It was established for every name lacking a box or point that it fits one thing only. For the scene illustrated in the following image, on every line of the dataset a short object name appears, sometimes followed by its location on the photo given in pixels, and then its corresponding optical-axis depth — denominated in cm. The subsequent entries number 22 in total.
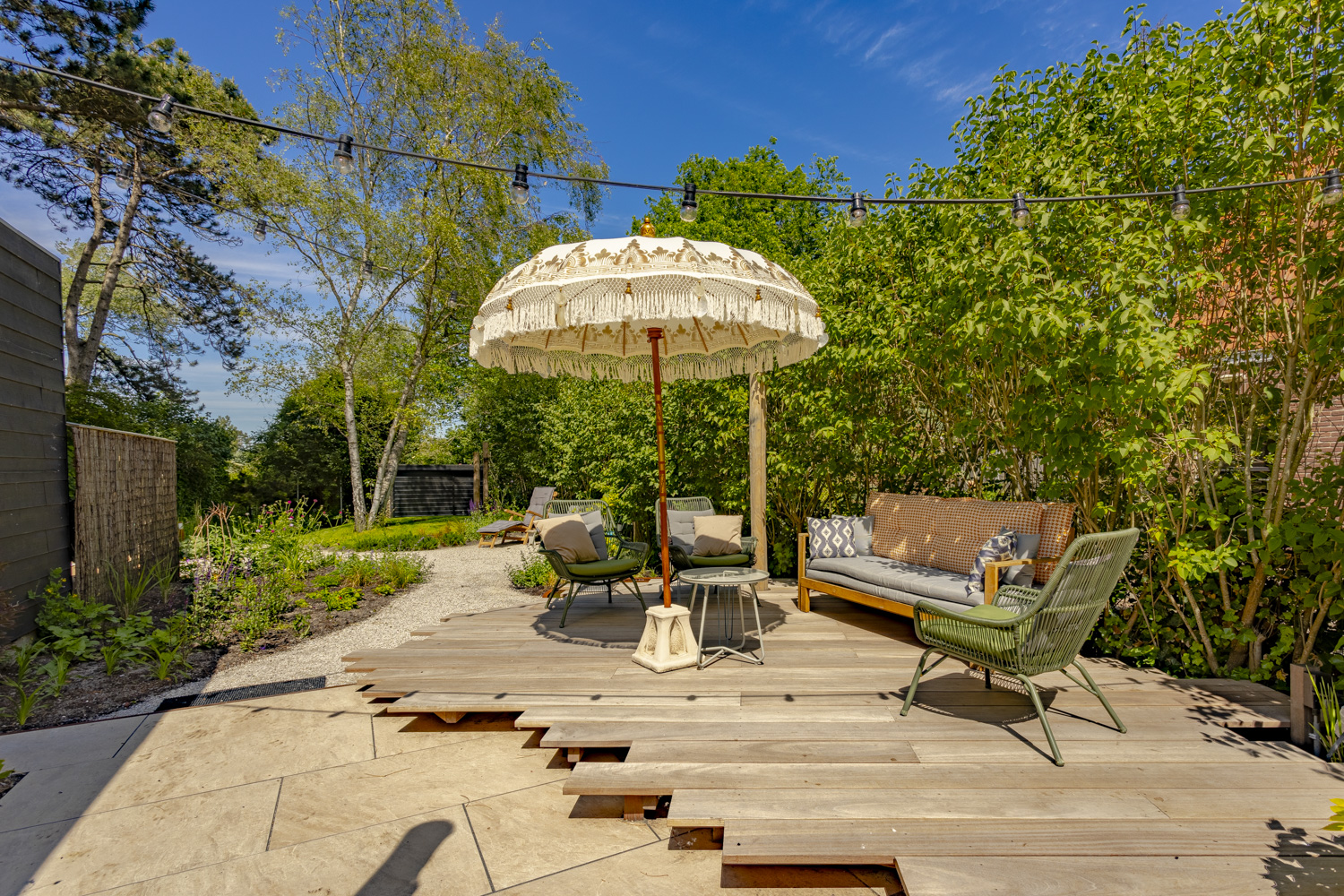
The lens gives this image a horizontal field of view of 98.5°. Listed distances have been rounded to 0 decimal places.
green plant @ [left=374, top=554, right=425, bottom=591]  731
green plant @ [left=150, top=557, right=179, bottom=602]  589
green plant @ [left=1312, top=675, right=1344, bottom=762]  252
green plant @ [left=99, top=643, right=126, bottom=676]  428
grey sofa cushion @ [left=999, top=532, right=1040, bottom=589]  392
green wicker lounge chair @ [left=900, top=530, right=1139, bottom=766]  259
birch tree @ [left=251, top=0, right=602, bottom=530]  1253
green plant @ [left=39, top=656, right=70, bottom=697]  385
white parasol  272
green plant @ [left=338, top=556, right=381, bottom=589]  706
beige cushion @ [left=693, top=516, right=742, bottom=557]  521
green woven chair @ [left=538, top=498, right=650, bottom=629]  443
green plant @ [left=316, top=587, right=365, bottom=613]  625
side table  364
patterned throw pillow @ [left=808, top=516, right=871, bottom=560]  516
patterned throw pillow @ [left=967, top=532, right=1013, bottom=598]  392
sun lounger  1082
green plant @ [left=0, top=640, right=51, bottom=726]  349
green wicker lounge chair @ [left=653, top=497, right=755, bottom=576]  511
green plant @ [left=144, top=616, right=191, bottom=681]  428
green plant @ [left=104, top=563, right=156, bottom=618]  527
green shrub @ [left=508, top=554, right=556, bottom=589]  716
